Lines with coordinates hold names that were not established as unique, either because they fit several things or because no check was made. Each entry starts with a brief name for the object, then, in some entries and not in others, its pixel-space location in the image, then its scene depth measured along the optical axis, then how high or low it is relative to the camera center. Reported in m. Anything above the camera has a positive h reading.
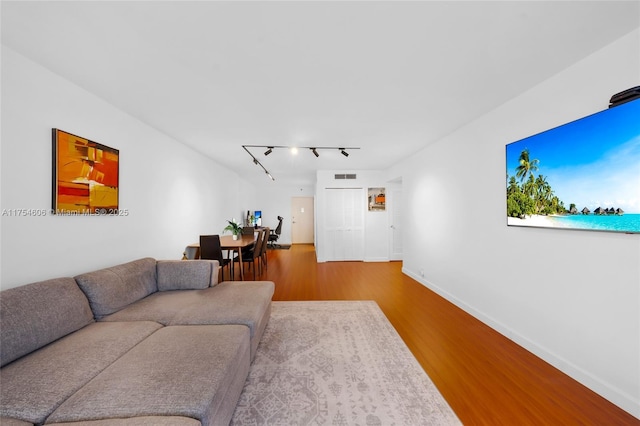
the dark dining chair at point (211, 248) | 3.87 -0.59
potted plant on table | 4.77 -0.33
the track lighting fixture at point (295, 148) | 4.06 +1.18
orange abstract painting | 2.00 +0.36
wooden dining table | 4.13 -0.57
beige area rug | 1.54 -1.35
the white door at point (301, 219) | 10.06 -0.26
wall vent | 6.36 +1.03
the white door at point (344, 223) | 6.45 -0.28
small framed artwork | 6.41 +0.36
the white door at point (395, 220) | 6.28 -0.19
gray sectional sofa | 1.03 -0.85
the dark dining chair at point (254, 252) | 4.70 -0.83
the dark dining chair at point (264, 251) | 5.44 -0.93
